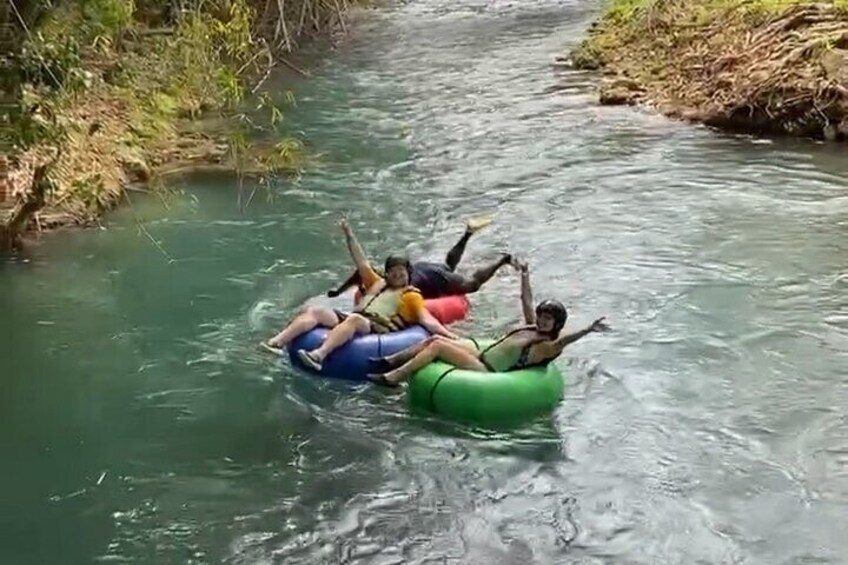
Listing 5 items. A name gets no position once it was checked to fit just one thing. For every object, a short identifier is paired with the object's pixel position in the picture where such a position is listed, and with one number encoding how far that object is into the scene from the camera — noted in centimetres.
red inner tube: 904
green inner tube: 751
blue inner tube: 803
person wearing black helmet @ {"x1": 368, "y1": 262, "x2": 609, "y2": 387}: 778
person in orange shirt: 813
